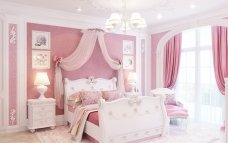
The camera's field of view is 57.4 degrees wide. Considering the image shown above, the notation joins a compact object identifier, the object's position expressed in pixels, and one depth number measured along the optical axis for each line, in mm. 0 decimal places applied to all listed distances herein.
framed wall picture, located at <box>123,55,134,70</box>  6668
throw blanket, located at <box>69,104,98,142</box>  4332
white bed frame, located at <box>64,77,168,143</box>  3840
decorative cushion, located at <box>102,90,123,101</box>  5336
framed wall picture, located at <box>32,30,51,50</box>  5215
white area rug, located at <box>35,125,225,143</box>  4355
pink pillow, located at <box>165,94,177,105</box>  5934
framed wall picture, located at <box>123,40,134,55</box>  6688
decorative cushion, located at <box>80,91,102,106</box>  4979
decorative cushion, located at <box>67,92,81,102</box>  5131
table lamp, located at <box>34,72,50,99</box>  4965
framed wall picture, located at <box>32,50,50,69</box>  5211
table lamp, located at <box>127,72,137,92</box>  6461
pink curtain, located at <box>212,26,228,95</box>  5227
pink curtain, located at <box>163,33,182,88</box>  6496
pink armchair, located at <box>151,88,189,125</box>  5102
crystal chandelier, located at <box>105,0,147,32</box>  3727
